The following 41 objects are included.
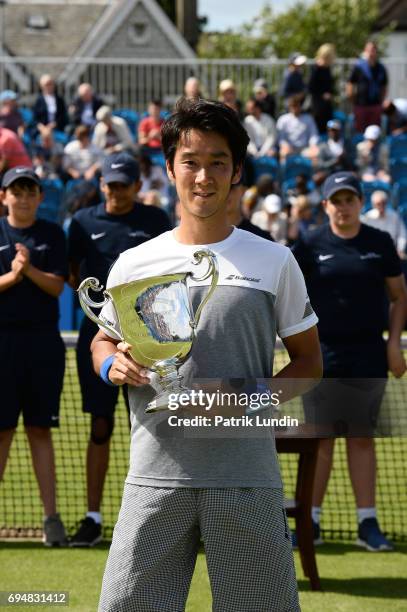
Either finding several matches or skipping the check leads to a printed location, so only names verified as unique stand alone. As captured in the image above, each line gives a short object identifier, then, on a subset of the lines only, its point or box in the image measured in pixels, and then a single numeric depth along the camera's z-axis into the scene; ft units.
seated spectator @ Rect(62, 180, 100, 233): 39.29
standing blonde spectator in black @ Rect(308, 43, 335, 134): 63.82
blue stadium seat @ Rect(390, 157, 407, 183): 62.85
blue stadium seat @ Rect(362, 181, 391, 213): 59.11
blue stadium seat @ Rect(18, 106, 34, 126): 66.82
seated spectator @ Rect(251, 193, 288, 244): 53.62
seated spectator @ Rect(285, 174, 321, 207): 57.16
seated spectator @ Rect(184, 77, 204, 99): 58.95
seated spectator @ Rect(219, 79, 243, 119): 57.11
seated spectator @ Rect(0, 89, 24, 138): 60.54
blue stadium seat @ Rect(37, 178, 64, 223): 56.49
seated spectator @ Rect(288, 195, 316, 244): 53.78
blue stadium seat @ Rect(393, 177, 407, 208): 60.54
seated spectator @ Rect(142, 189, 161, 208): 49.29
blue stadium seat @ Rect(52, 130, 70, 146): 62.69
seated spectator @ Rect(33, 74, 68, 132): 64.69
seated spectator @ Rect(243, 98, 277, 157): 61.62
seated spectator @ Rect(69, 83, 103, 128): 63.00
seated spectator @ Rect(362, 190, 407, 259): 52.90
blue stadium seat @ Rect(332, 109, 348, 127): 68.44
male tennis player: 11.84
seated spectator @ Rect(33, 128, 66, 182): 59.26
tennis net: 24.95
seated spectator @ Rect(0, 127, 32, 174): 36.76
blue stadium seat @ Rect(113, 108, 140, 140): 71.26
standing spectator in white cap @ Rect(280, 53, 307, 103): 64.18
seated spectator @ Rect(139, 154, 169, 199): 55.31
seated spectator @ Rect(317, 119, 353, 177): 59.52
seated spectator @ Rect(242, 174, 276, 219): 54.90
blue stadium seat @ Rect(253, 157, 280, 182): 60.59
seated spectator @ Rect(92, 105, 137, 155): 58.59
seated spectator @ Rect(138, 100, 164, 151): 61.62
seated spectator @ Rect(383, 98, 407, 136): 65.82
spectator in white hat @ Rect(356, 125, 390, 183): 62.95
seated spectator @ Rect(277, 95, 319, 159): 62.64
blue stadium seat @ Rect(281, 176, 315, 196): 59.52
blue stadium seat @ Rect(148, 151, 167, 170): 59.28
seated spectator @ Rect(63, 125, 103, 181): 58.29
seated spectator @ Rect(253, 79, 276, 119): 63.05
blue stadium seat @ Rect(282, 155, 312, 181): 60.85
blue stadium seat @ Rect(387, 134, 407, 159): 64.75
